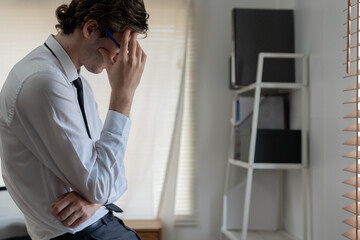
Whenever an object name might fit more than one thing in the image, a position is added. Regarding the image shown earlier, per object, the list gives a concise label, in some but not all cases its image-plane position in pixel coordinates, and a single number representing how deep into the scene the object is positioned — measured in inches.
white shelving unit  92.4
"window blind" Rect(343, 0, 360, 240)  59.4
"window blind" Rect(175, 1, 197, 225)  116.3
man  44.0
